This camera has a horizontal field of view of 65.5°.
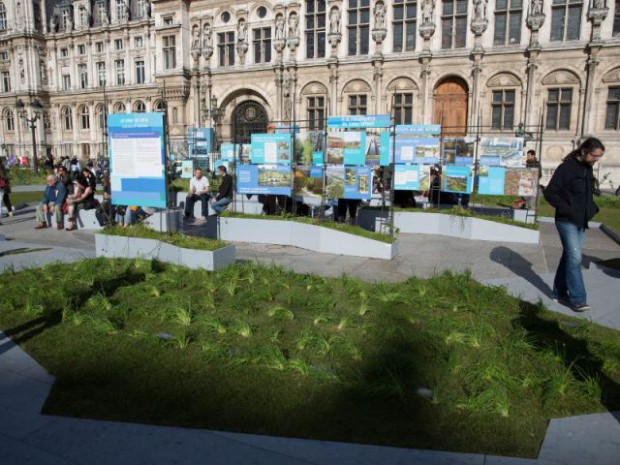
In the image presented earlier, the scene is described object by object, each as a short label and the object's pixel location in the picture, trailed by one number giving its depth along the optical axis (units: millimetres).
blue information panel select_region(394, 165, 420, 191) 13641
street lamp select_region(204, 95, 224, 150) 30408
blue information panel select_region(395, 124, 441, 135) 13773
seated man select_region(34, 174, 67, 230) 13250
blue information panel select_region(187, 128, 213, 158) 26641
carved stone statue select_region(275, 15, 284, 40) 31375
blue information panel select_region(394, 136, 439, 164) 13648
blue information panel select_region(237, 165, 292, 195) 12297
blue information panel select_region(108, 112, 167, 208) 9336
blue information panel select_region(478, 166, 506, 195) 13367
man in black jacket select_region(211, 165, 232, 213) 14016
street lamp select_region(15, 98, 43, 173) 30309
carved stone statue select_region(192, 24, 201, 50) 34281
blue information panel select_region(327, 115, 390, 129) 11936
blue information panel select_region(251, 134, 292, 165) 12094
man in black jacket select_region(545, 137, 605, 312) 6527
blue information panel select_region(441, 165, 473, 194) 13727
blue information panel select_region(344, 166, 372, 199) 11969
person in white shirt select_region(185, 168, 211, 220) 15141
